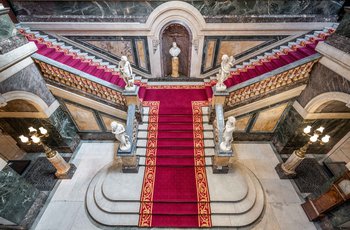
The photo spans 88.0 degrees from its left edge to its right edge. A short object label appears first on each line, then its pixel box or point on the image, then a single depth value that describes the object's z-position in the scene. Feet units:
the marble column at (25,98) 14.25
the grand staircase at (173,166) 14.98
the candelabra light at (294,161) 15.17
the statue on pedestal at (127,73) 16.66
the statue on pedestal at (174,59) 23.17
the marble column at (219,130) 16.11
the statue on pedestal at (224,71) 16.25
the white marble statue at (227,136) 14.28
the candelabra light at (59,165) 16.72
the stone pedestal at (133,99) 17.53
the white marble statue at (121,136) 14.51
